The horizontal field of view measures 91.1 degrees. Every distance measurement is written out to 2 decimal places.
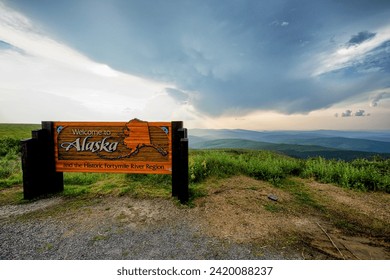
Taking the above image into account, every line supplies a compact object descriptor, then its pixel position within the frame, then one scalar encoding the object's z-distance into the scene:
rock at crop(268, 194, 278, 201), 5.29
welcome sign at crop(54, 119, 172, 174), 5.53
